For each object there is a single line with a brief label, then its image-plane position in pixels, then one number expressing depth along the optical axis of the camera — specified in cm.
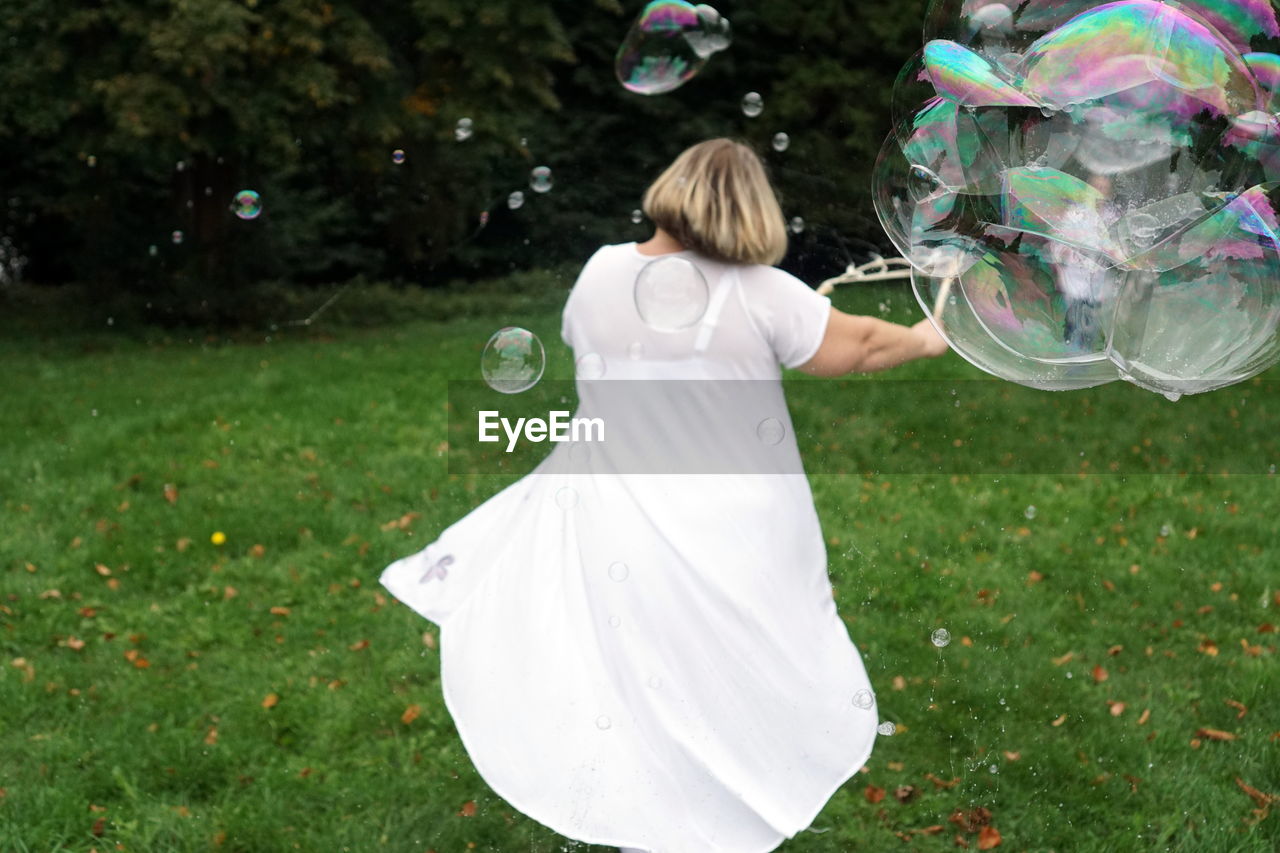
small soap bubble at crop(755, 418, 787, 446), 268
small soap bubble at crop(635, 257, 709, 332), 257
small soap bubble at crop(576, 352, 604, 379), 273
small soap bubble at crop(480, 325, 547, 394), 371
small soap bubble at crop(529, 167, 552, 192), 439
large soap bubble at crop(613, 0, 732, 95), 438
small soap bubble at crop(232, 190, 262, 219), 611
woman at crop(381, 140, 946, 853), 261
